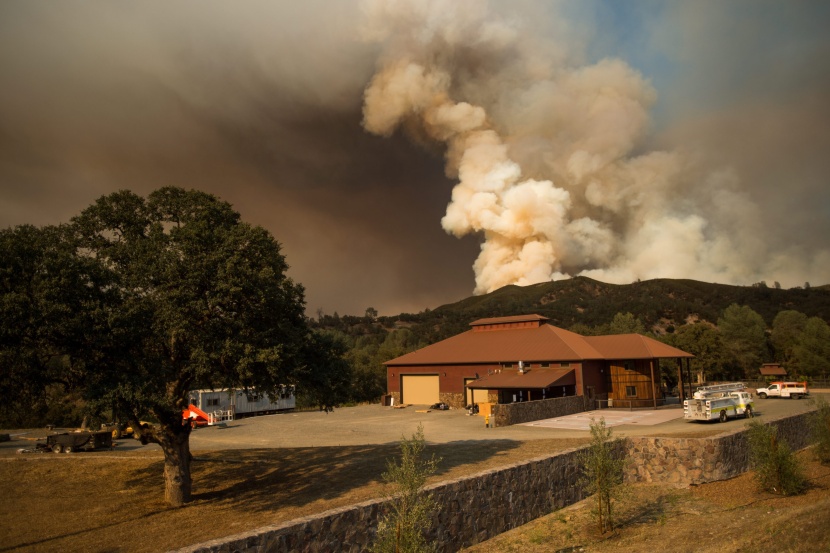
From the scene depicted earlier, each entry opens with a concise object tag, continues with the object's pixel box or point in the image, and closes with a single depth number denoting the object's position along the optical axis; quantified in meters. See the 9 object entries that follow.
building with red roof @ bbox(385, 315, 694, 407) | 45.00
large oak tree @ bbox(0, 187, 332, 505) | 15.20
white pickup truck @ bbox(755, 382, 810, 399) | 51.44
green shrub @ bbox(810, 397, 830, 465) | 21.98
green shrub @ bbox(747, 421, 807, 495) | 17.33
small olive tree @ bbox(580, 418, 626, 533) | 14.65
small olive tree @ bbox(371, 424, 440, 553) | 9.83
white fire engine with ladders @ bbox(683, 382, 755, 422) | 32.19
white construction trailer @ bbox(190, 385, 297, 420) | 46.25
